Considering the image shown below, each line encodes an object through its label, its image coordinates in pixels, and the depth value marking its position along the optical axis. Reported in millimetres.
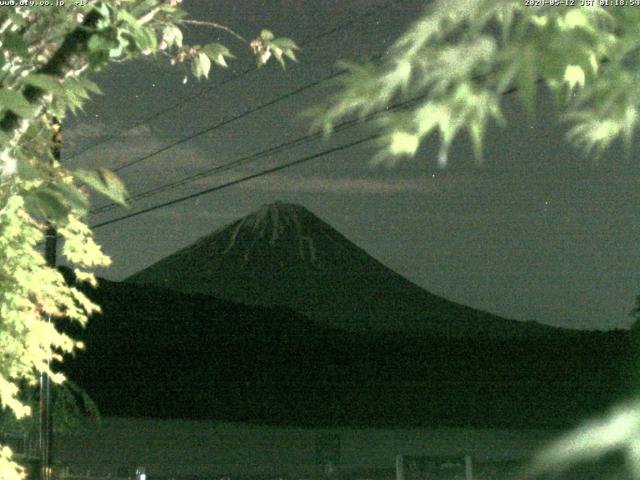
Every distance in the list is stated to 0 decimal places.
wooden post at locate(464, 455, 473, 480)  14781
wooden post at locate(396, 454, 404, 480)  14656
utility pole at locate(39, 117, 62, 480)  14742
